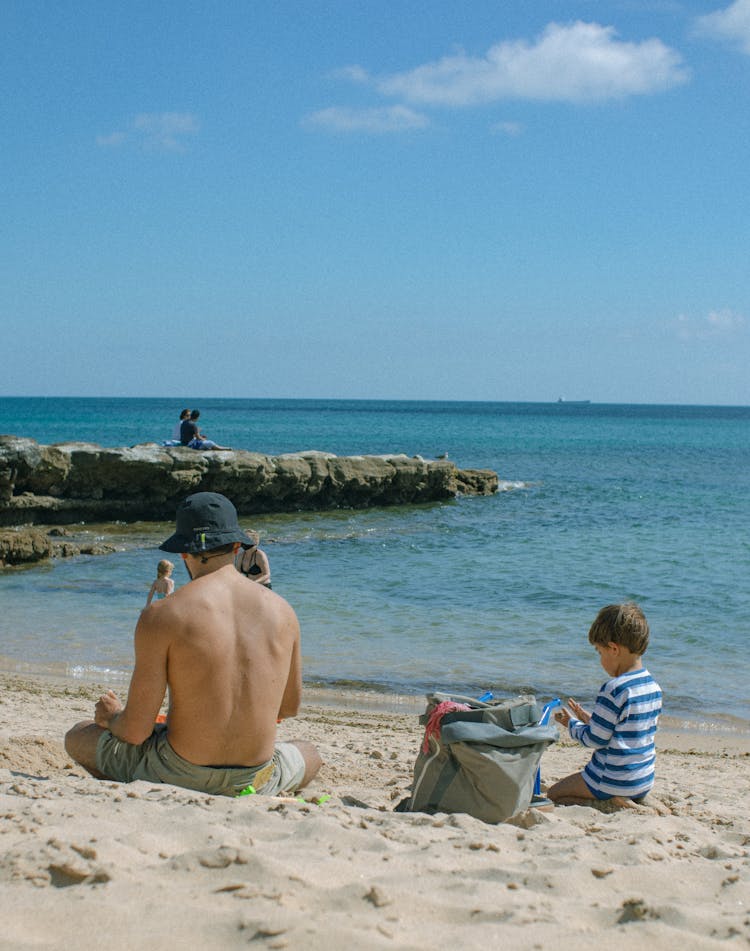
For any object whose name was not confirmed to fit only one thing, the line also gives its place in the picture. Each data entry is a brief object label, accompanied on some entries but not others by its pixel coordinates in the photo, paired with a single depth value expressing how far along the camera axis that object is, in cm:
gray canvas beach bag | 418
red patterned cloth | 430
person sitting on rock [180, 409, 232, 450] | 2184
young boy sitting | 457
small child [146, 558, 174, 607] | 934
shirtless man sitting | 393
